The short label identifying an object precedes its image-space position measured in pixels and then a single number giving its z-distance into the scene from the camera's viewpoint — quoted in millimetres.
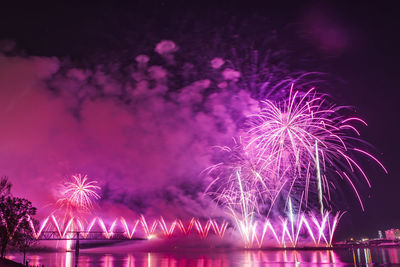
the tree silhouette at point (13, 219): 51375
